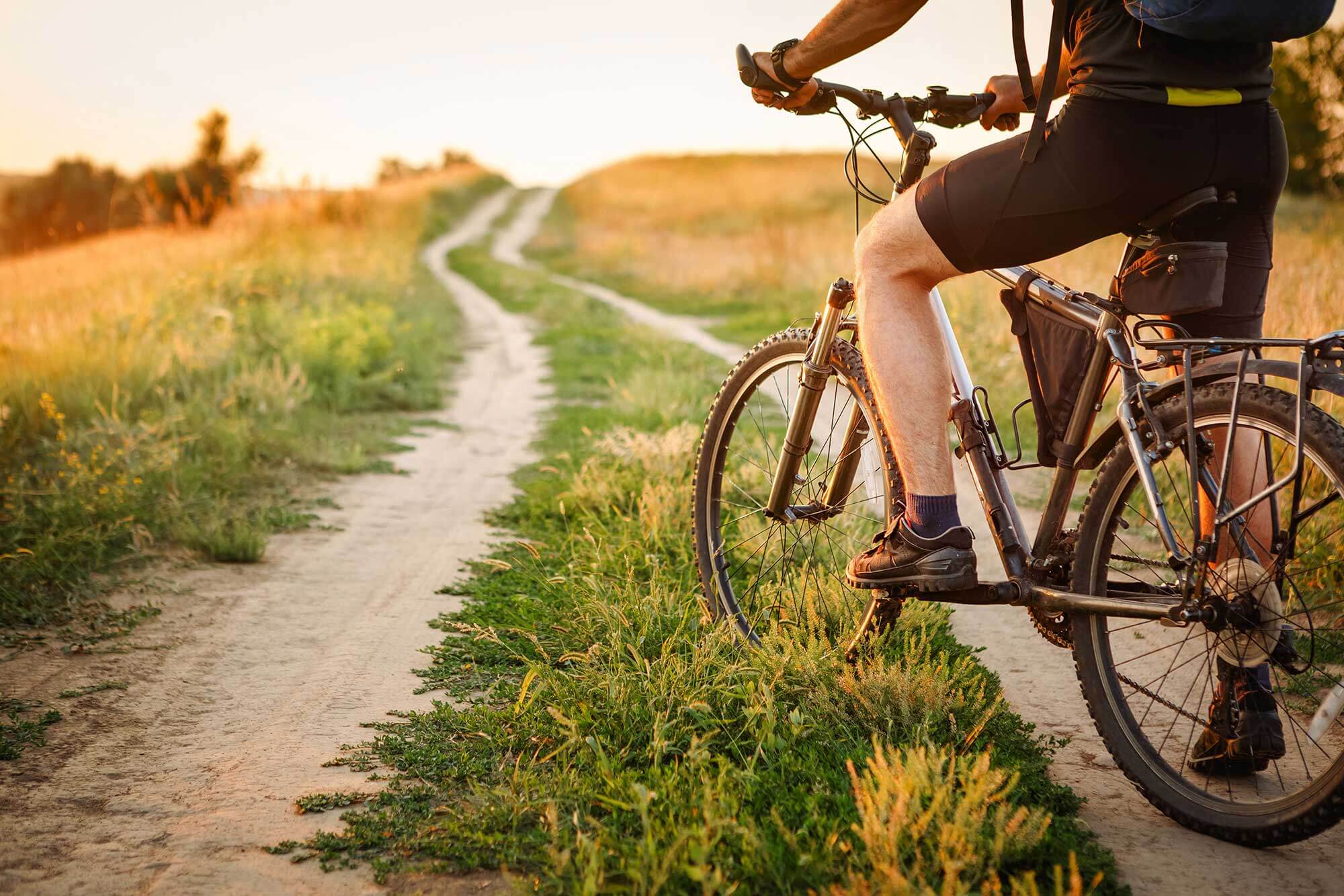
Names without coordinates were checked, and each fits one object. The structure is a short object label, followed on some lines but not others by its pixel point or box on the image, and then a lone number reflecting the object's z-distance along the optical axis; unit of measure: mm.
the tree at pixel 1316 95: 19562
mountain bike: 1999
